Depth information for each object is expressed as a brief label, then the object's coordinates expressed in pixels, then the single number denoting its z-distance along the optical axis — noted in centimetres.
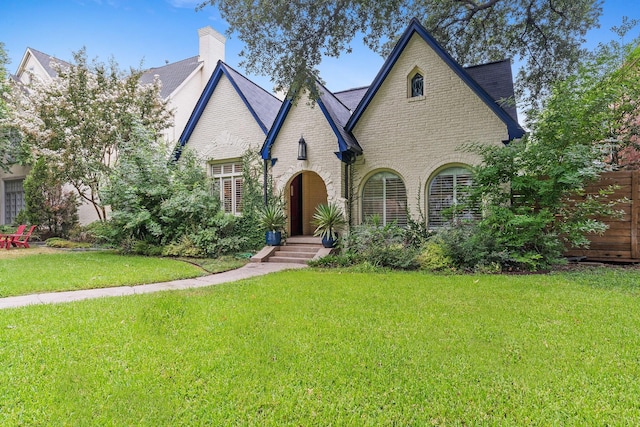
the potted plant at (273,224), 1097
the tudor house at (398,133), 991
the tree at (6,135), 1596
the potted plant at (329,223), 1033
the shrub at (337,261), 898
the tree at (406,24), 873
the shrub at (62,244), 1367
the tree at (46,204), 1595
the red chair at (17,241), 1280
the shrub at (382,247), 839
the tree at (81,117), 1248
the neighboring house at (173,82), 1747
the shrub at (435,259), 798
